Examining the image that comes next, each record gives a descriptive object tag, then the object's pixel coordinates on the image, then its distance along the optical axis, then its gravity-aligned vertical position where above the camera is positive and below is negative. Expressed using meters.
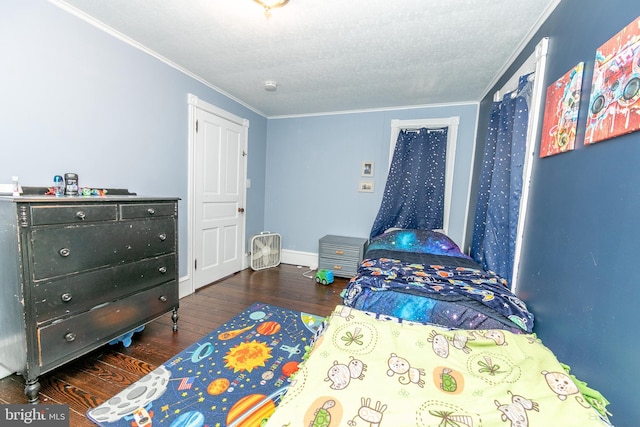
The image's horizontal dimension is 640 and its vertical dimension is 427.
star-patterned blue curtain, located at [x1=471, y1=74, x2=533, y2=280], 1.74 +0.16
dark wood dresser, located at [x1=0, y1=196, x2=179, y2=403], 1.26 -0.55
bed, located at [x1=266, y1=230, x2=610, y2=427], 0.80 -0.69
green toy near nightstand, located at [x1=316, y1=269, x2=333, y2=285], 3.23 -1.09
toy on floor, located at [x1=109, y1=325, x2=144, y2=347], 1.82 -1.15
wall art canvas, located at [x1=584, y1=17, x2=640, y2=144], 0.88 +0.46
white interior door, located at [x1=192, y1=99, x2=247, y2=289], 2.85 -0.11
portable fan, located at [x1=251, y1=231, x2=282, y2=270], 3.70 -0.92
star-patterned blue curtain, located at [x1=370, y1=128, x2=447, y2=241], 3.24 +0.19
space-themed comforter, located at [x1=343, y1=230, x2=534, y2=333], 1.52 -0.64
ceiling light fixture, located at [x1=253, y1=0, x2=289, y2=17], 1.52 +1.15
